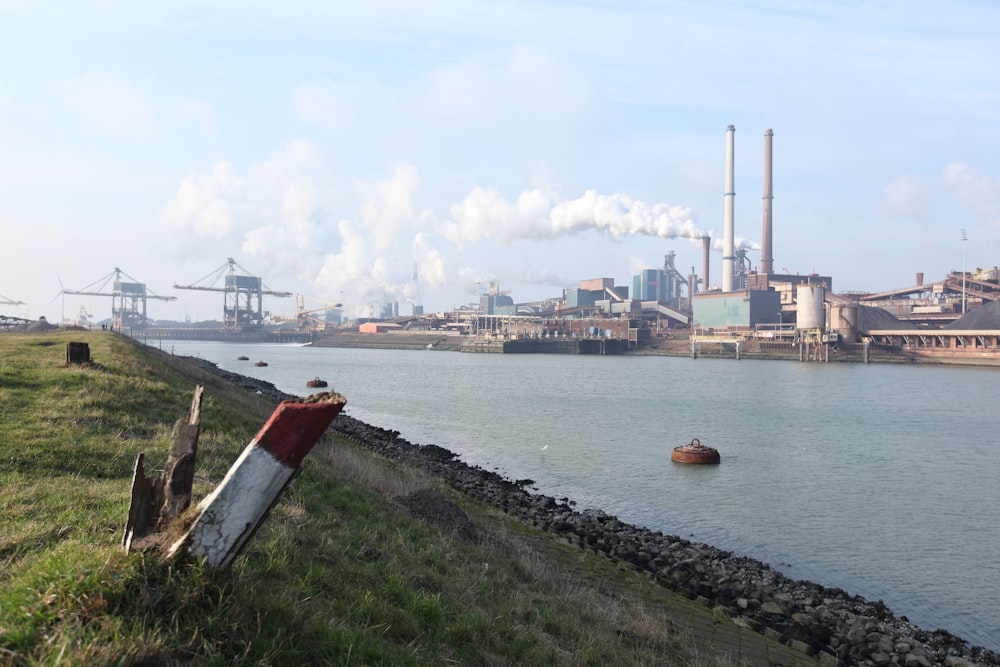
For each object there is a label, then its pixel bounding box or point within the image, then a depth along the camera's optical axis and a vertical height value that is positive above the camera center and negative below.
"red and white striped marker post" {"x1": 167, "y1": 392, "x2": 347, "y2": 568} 3.29 -0.76
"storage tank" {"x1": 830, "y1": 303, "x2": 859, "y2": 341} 103.12 +2.68
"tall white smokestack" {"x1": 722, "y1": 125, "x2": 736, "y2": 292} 129.12 +20.99
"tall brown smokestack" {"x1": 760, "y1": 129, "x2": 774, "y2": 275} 127.56 +20.83
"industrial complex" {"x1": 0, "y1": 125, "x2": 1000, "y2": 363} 100.81 +3.15
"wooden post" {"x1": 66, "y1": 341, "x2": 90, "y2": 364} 14.29 -0.49
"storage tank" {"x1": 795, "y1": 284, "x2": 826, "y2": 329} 103.94 +4.54
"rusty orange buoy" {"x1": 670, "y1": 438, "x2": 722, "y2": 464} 22.89 -4.06
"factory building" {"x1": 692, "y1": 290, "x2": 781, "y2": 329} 120.58 +5.03
